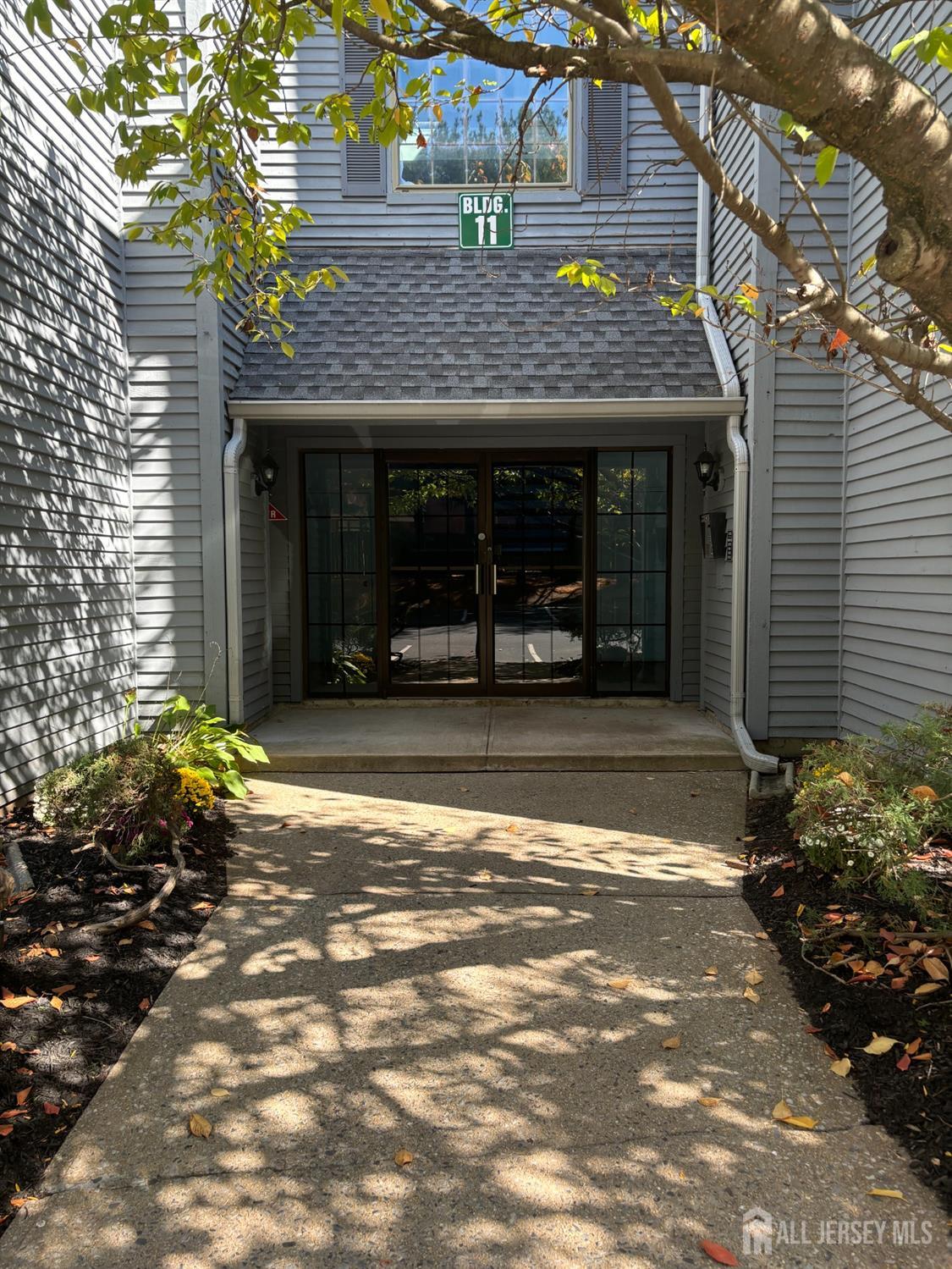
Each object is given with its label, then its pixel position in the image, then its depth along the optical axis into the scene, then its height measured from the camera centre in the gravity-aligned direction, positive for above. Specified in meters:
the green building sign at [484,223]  7.39 +2.91
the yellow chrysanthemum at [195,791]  4.49 -1.09
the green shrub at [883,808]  3.31 -0.92
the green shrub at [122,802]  4.11 -1.07
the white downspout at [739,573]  5.99 +0.02
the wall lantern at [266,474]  7.00 +0.80
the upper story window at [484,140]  7.50 +3.67
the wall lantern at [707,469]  6.85 +0.82
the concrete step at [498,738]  5.87 -1.15
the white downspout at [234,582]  6.24 -0.05
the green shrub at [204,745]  4.90 -0.97
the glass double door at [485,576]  7.86 +0.00
